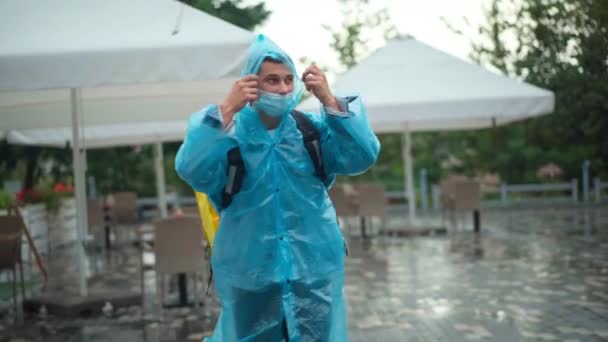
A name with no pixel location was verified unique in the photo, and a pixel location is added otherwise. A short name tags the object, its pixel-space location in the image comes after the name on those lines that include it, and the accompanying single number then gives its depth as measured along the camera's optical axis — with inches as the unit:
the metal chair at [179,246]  341.1
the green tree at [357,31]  1096.8
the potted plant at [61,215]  650.2
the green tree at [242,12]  719.3
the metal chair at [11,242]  341.4
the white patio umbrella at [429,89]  518.9
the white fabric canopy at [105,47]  265.6
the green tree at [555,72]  502.9
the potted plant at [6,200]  443.7
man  135.9
